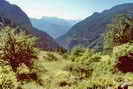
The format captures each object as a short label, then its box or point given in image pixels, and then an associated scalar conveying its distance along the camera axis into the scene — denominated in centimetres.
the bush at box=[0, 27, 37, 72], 2267
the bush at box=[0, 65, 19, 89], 1227
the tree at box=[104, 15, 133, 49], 3950
